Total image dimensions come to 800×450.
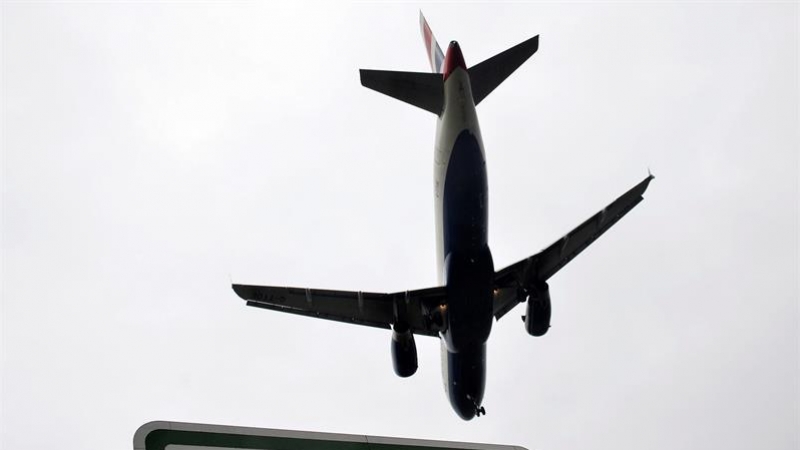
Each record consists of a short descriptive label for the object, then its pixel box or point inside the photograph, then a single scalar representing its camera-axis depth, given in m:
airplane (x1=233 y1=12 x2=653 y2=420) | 42.00
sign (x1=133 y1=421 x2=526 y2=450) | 7.39
